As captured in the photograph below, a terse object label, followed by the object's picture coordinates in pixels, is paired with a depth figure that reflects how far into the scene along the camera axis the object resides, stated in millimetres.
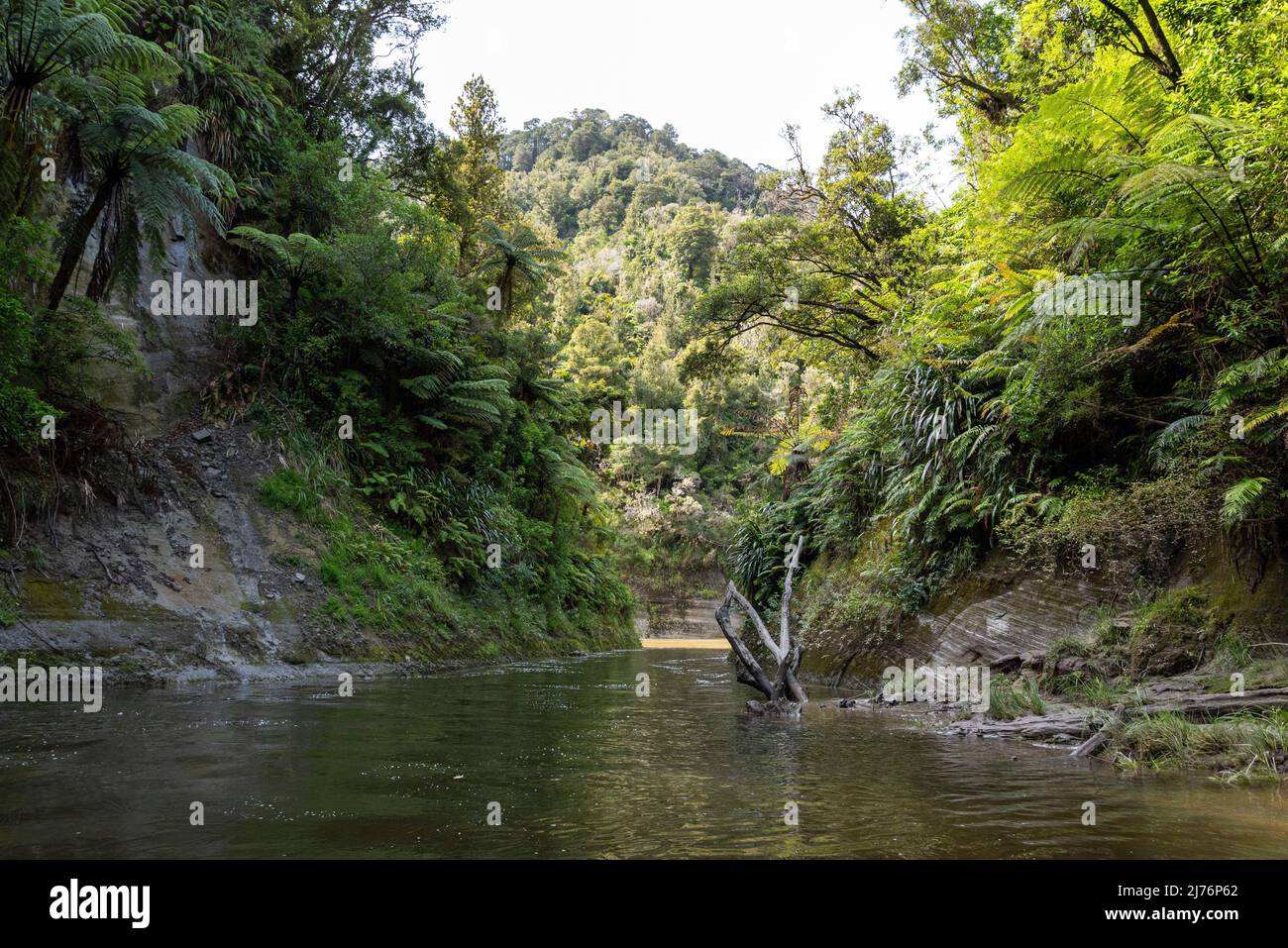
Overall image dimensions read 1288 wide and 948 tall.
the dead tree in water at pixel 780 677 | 8828
